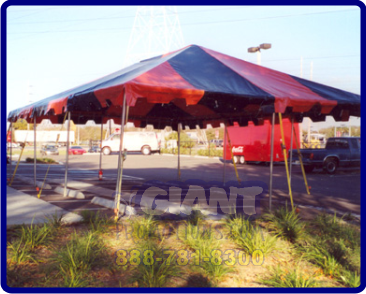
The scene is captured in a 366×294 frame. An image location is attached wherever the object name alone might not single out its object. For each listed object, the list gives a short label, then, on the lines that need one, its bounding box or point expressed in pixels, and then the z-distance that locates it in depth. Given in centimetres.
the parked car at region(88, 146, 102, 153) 4784
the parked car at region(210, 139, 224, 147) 4489
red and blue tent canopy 690
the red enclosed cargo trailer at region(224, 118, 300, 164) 2230
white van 4112
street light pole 2369
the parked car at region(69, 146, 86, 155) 4272
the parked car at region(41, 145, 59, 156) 3817
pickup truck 1873
